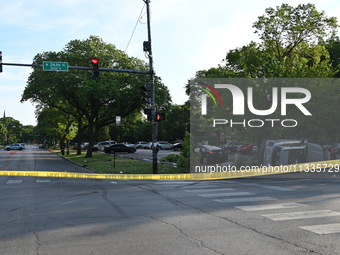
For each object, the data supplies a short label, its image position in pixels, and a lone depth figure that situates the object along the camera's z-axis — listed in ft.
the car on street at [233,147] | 133.39
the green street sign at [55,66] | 58.95
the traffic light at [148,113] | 63.72
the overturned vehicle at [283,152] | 67.51
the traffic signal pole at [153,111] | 64.03
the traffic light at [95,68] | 60.23
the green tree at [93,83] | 109.40
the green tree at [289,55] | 73.36
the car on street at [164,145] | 219.63
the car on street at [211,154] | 78.95
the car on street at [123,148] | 169.25
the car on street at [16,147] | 255.00
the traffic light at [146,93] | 65.05
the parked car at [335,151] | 89.10
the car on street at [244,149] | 111.47
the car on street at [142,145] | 259.27
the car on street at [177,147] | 199.52
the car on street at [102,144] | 211.16
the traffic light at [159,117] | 63.77
